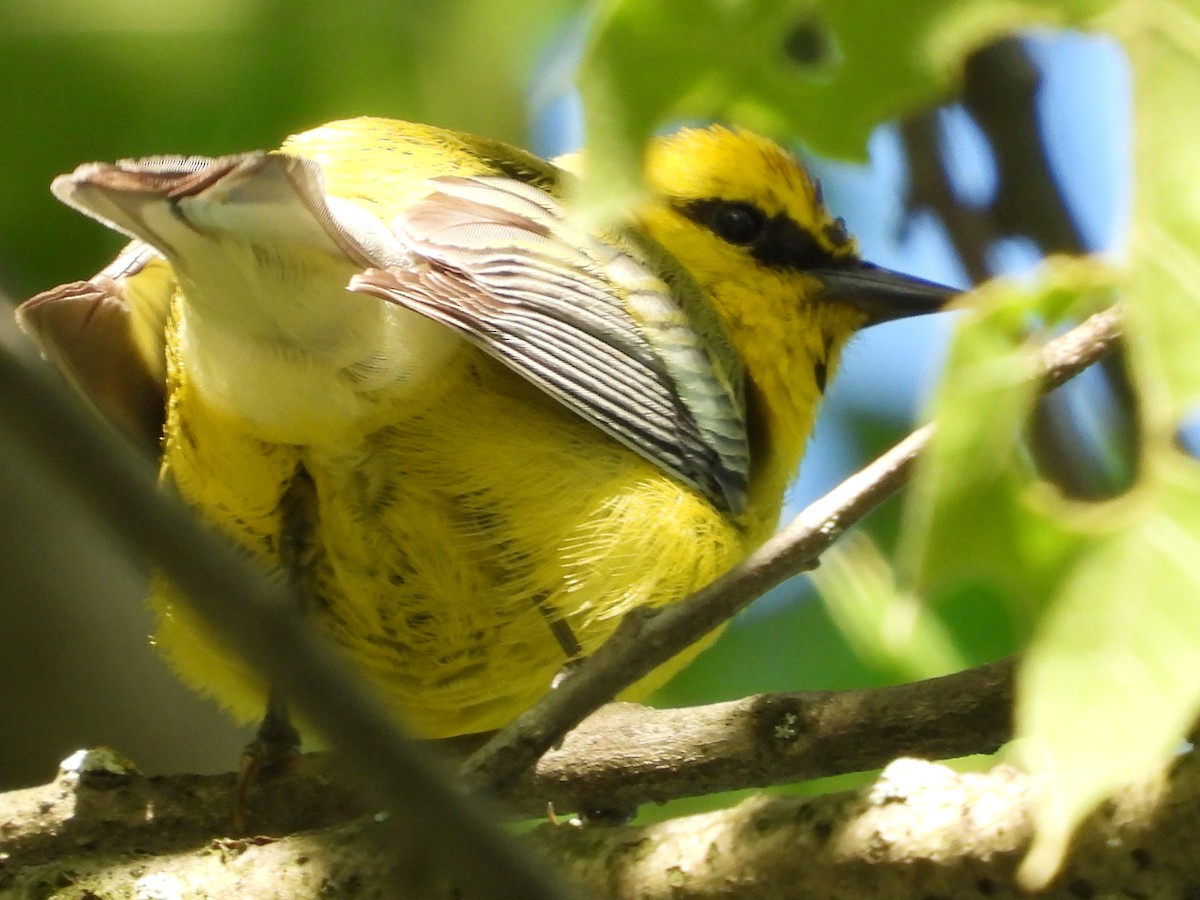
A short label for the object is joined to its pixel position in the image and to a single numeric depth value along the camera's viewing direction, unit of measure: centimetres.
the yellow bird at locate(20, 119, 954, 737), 525
